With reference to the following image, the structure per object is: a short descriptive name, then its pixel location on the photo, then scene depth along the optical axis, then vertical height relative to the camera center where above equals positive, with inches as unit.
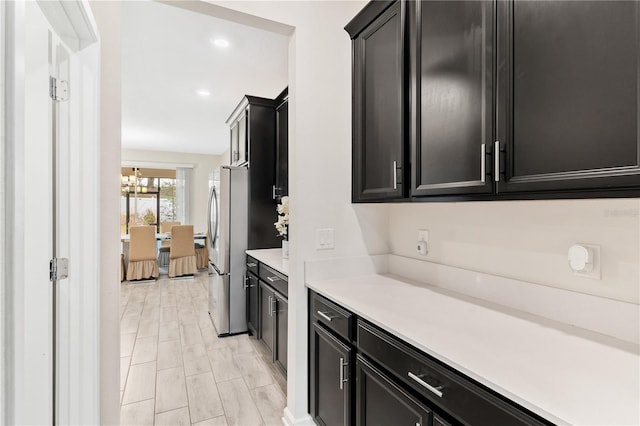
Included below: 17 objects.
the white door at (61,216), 45.6 -0.6
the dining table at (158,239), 228.4 -21.1
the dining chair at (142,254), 216.2 -28.7
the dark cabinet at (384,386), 32.7 -23.7
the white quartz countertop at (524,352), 27.6 -16.3
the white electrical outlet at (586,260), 42.7 -6.6
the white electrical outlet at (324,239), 73.2 -6.2
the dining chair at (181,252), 226.1 -28.8
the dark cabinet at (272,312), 90.8 -31.9
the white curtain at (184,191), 321.1 +21.7
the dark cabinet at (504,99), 31.9 +15.0
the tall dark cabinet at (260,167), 133.6 +19.2
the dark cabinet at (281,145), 127.3 +27.7
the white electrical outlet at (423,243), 70.9 -6.9
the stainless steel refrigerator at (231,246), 129.5 -13.8
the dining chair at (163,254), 252.8 -33.7
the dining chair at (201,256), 263.4 -36.3
